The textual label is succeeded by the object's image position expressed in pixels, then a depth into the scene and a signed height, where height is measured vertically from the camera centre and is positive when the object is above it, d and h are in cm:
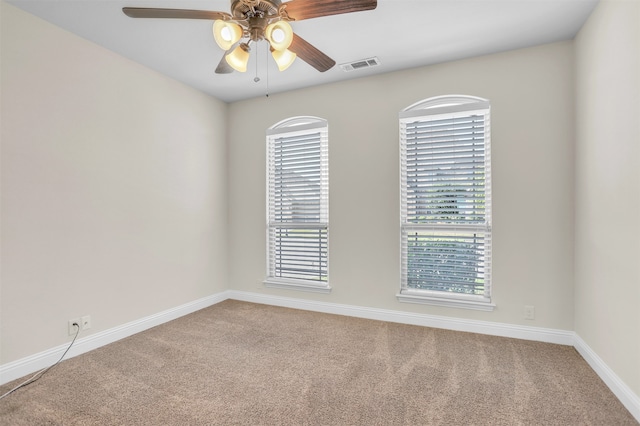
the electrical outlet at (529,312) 298 -94
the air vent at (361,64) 321 +151
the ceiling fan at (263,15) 166 +106
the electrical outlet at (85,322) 279 -97
